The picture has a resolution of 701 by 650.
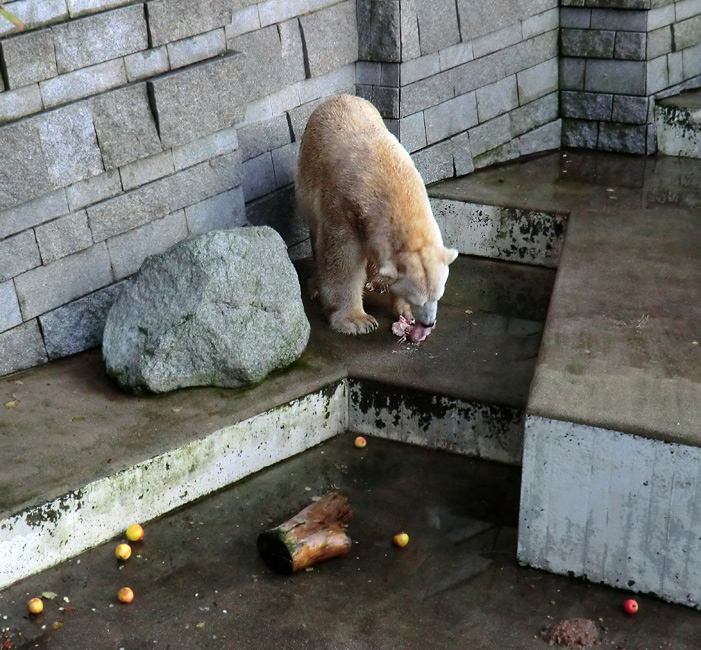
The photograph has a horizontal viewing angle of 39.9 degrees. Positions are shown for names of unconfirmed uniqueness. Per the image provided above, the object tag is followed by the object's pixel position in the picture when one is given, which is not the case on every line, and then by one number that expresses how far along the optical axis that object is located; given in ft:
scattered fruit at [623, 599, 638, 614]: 12.77
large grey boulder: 15.17
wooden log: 13.35
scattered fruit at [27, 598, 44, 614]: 12.41
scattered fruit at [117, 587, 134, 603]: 12.73
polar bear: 16.26
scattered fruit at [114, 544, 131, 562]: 13.53
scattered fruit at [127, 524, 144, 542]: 13.89
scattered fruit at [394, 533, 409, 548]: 14.02
